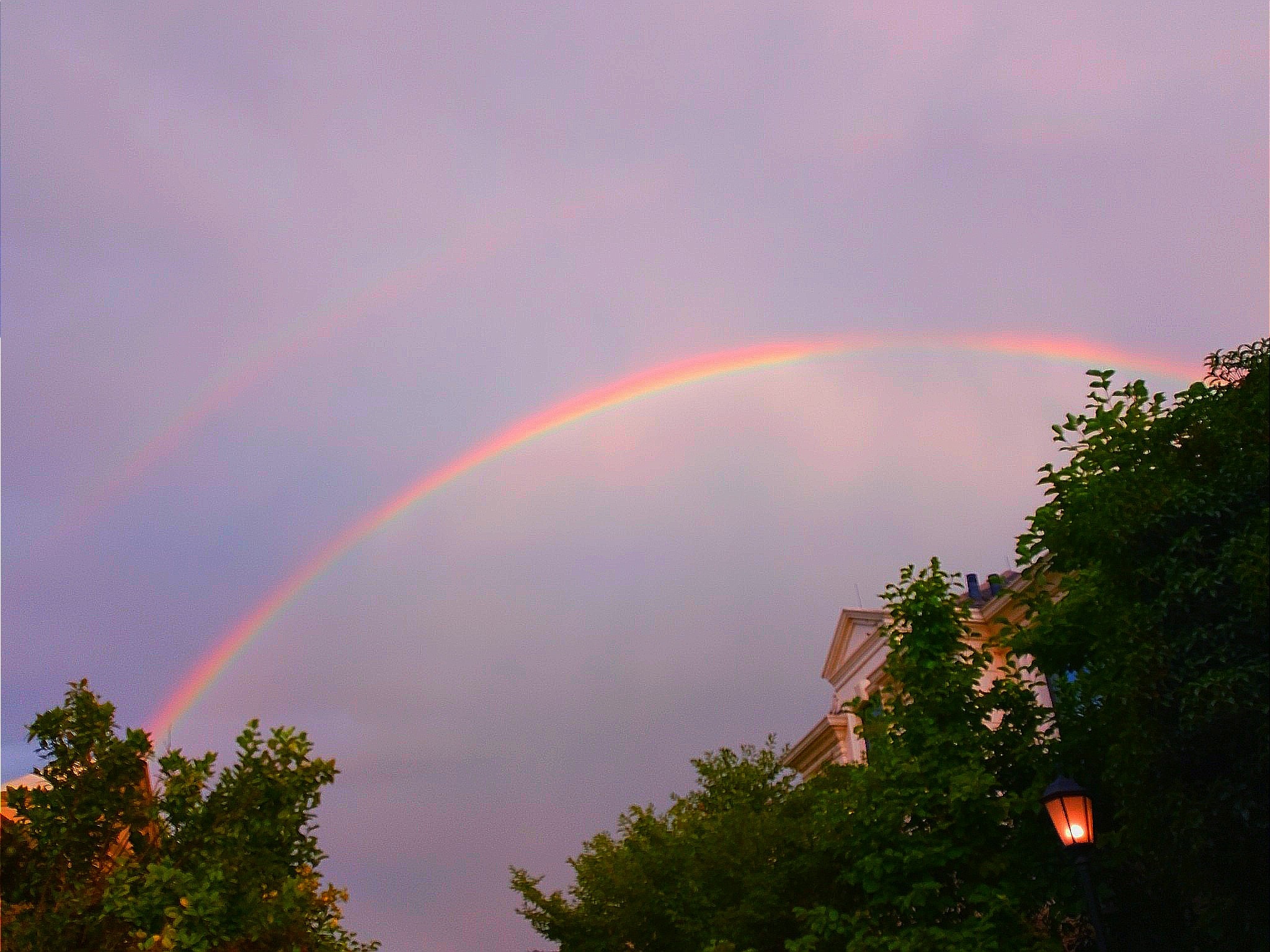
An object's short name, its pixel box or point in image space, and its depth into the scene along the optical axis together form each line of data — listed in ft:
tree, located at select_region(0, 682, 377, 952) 50.93
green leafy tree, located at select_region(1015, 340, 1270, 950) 37.09
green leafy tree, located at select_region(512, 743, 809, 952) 73.92
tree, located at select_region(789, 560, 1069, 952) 54.39
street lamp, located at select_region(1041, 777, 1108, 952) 40.63
